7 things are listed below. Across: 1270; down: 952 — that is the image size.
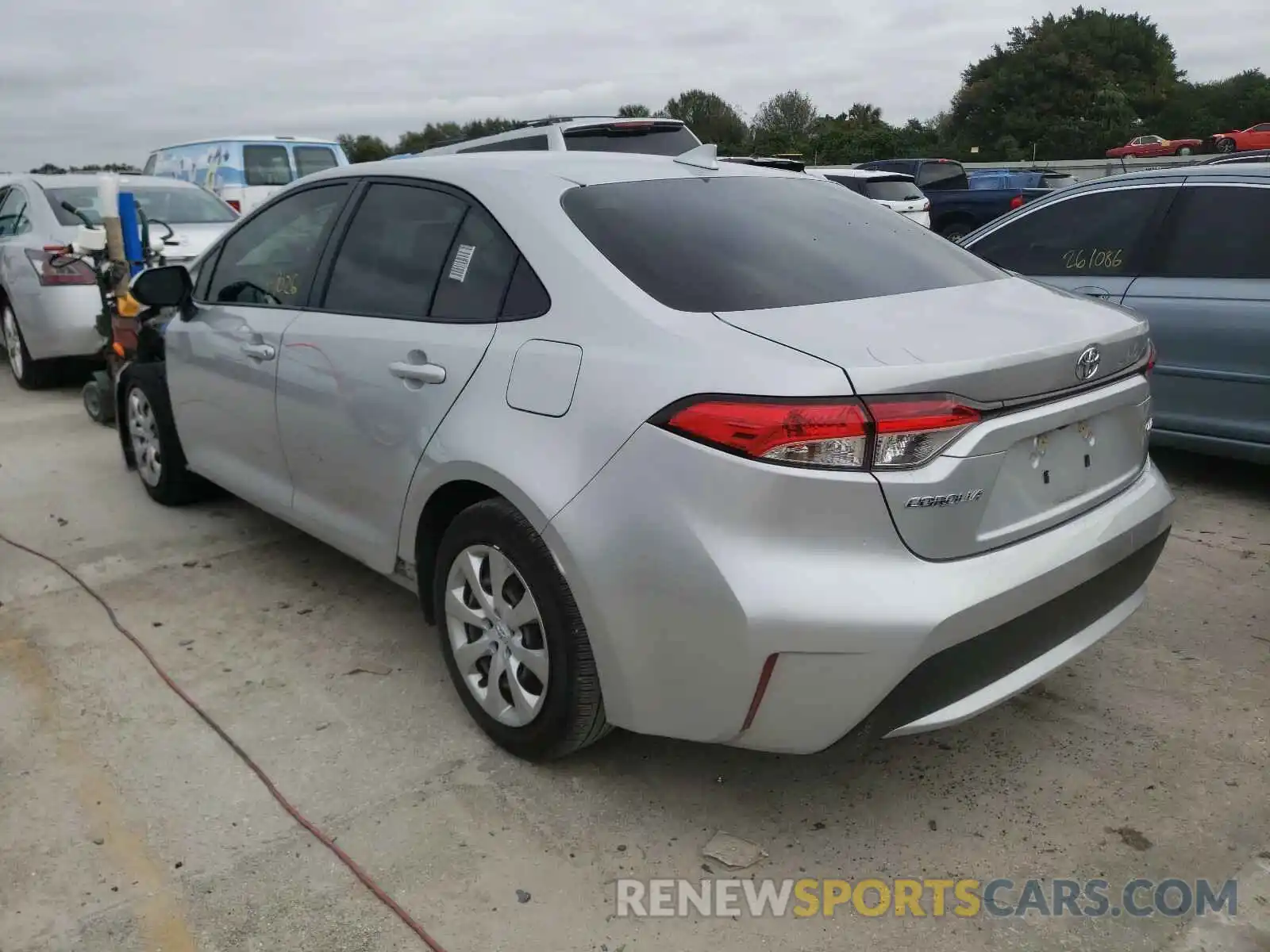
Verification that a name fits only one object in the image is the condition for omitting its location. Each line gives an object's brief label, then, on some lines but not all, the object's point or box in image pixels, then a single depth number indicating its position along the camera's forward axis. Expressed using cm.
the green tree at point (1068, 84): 4766
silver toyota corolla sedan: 211
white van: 1293
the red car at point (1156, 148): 3472
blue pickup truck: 1523
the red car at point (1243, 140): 2822
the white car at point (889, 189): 1375
